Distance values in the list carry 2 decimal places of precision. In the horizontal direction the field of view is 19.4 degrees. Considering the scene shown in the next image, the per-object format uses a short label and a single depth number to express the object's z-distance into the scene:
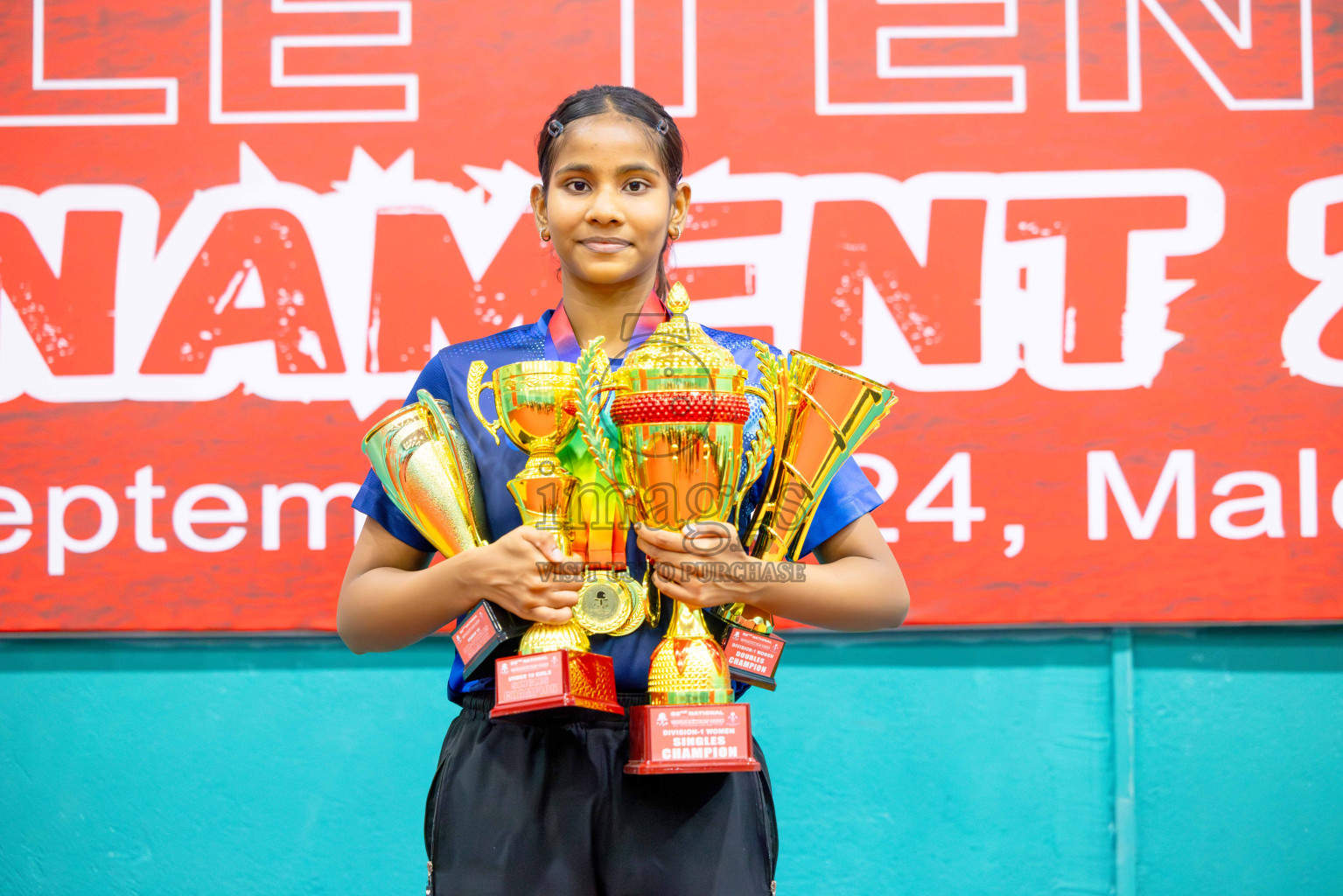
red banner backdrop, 4.88
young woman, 3.90
